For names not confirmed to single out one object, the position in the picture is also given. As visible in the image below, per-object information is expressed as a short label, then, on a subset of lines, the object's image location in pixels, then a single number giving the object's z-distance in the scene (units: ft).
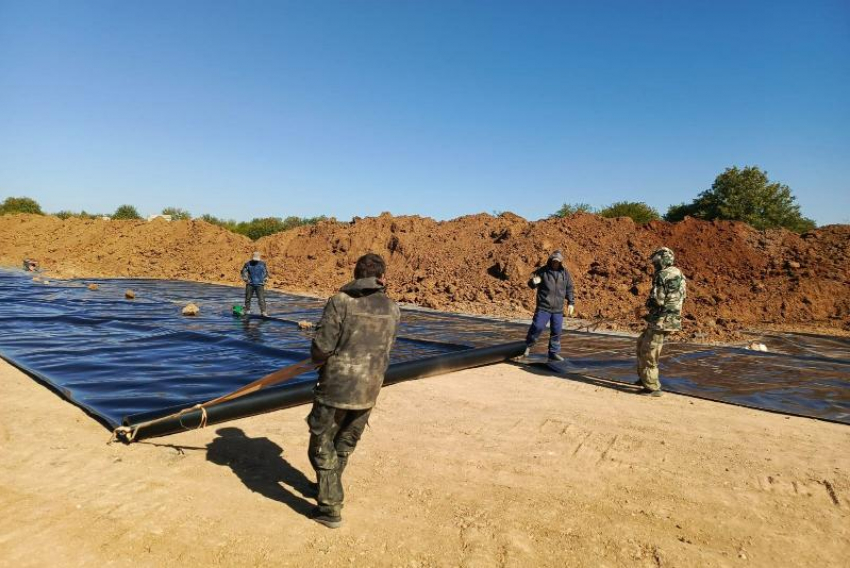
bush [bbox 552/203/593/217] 106.73
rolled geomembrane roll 14.79
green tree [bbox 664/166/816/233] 86.63
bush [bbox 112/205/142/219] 183.83
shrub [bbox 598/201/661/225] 98.63
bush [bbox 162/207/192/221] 199.23
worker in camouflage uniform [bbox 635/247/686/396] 20.76
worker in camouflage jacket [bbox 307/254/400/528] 10.28
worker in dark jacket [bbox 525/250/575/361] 27.32
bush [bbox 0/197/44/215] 190.46
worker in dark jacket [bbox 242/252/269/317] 42.39
